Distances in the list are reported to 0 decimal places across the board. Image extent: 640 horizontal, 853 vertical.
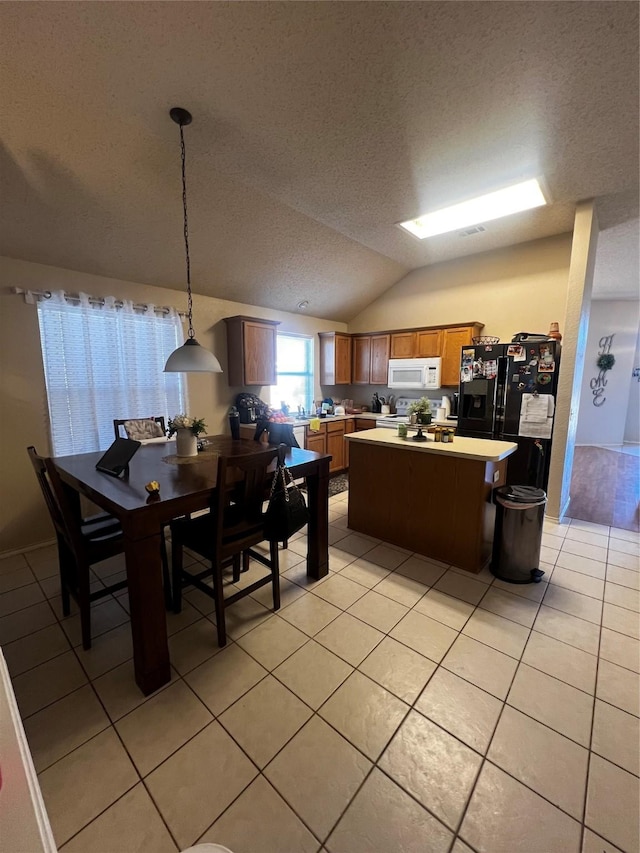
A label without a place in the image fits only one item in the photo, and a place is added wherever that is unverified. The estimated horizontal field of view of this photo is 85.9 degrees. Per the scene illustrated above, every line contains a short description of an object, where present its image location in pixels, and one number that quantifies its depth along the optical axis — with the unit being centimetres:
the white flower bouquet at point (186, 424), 247
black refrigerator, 350
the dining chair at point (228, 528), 185
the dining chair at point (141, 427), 312
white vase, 250
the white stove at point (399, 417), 498
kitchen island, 252
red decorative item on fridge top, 354
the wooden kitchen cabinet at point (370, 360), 537
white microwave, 475
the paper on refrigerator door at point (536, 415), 348
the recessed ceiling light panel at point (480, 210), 309
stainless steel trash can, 243
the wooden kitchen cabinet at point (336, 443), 507
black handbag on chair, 201
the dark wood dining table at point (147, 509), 156
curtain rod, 284
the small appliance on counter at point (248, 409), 447
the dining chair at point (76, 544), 179
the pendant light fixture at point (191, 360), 244
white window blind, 305
